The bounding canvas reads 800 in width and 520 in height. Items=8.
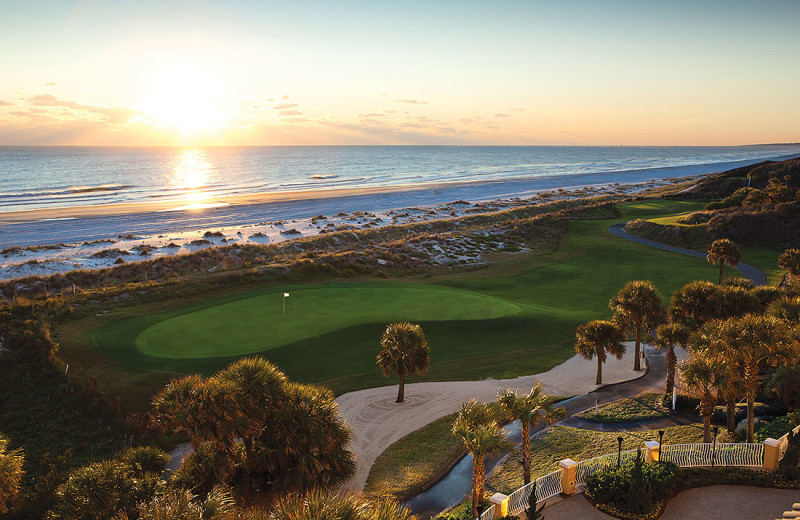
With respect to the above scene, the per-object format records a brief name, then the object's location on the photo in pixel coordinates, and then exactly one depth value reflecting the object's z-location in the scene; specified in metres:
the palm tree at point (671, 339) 21.78
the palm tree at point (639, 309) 25.50
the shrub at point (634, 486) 13.31
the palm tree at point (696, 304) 23.80
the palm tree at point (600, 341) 23.59
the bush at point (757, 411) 19.14
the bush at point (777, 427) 16.64
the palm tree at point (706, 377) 15.63
